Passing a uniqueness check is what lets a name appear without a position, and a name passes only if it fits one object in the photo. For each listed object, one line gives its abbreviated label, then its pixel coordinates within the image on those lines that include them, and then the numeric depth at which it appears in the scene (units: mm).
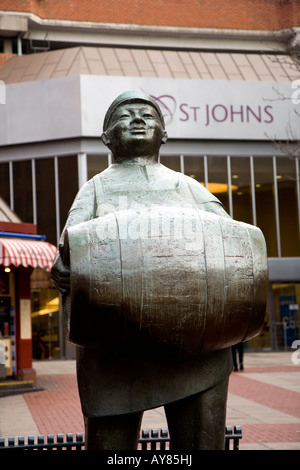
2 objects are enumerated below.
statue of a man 3012
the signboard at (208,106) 22750
